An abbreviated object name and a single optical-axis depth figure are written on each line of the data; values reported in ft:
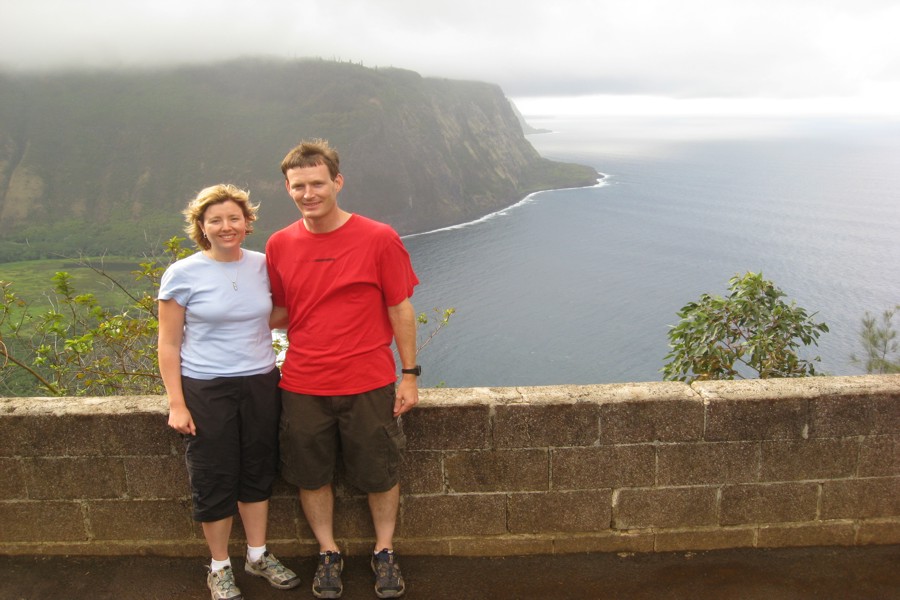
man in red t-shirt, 9.36
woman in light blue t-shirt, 9.18
